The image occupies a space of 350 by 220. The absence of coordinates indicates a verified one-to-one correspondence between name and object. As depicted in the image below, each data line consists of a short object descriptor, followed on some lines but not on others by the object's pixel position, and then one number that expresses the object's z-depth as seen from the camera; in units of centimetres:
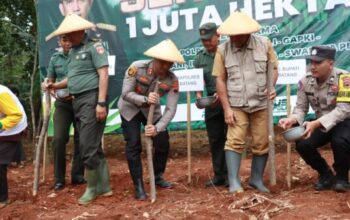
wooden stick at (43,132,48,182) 622
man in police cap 420
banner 622
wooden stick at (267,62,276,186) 436
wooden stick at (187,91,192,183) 535
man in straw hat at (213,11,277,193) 436
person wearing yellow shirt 457
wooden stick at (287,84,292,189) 468
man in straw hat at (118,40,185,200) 441
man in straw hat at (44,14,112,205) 450
